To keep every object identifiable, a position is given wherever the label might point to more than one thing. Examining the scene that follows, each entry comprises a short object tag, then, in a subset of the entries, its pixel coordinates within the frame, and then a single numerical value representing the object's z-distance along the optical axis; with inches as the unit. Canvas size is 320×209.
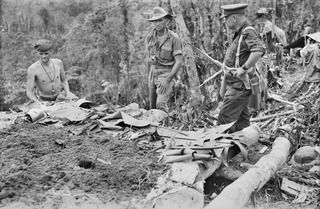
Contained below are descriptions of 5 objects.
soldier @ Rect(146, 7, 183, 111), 227.3
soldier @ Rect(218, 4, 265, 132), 175.8
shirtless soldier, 225.3
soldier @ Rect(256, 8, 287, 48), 426.9
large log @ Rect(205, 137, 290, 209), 102.4
